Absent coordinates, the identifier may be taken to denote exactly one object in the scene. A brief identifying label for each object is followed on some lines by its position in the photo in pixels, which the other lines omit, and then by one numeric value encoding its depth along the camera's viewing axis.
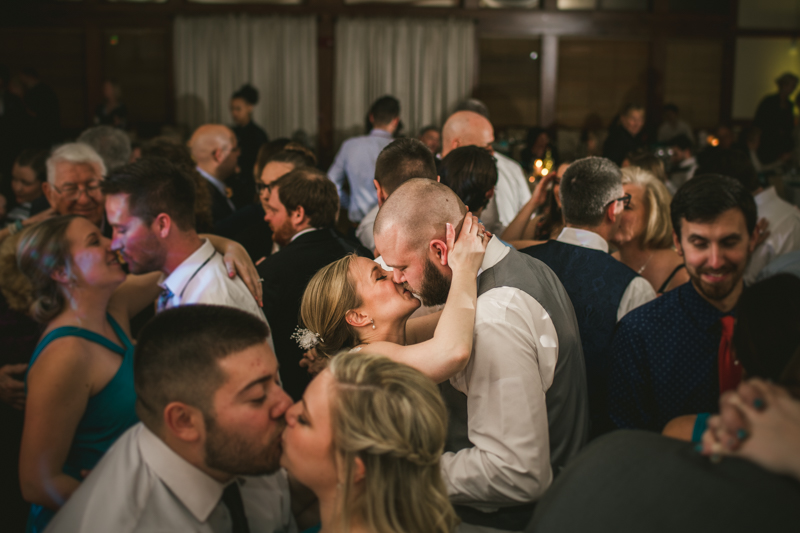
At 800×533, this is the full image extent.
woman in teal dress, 1.55
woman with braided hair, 1.08
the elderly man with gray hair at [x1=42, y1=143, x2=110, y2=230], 2.92
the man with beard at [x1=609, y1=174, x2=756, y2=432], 1.65
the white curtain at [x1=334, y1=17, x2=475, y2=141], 8.59
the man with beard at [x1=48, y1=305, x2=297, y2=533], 1.19
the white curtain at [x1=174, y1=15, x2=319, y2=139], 8.48
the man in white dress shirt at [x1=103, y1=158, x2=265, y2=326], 1.98
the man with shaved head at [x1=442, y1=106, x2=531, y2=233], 3.40
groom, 1.40
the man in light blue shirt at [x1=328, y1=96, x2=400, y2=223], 4.61
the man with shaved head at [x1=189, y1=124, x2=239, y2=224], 3.99
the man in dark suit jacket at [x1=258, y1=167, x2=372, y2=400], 2.45
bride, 1.57
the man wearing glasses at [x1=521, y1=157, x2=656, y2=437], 2.10
